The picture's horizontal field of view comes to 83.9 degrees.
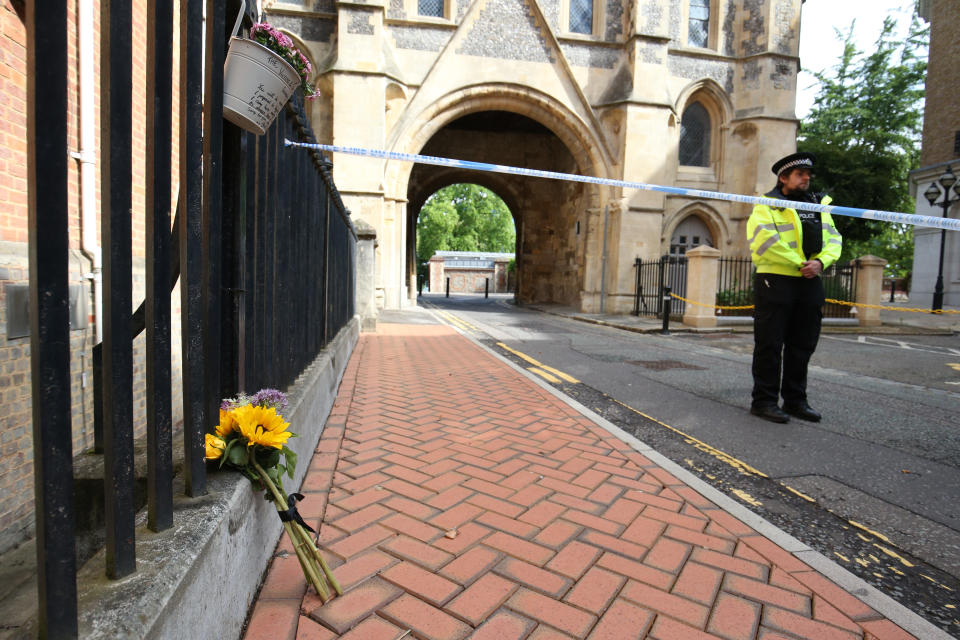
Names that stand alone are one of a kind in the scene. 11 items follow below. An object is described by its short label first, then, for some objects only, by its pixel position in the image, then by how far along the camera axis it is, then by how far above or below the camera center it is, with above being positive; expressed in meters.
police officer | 3.94 +0.04
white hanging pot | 1.62 +0.59
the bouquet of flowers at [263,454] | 1.56 -0.54
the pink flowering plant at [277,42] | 1.82 +0.82
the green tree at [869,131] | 20.20 +7.94
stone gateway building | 14.39 +5.62
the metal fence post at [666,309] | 10.91 -0.46
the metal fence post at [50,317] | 0.81 -0.08
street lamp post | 14.58 +2.88
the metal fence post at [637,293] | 15.70 -0.21
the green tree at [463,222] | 45.16 +5.20
